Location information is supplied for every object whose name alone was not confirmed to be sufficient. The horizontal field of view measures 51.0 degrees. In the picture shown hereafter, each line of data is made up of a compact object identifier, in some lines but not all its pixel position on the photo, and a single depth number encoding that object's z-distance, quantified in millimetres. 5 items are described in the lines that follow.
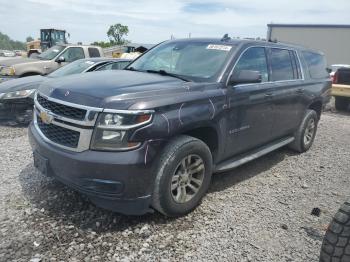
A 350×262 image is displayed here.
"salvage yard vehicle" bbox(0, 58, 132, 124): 7090
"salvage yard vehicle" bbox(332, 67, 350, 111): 11602
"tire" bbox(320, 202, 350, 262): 2478
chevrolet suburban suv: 3176
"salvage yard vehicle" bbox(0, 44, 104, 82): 9969
